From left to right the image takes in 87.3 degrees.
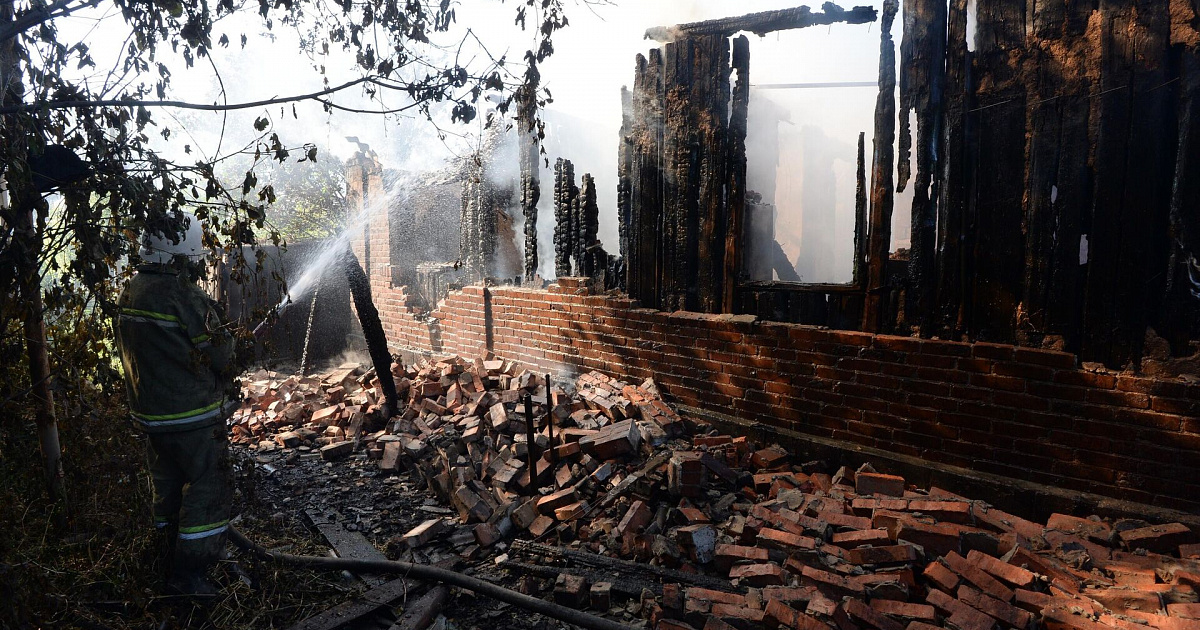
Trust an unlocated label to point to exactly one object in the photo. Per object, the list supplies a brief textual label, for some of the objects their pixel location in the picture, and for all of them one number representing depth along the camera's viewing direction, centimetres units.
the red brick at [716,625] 314
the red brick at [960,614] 303
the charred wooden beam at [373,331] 730
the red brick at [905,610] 311
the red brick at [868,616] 308
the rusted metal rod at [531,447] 479
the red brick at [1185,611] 293
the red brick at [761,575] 350
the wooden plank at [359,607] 342
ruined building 353
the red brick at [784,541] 369
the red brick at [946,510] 377
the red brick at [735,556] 368
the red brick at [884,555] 345
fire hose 330
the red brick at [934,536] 352
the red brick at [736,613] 323
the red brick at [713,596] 336
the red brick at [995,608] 303
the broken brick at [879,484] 419
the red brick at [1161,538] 341
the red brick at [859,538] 365
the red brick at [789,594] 329
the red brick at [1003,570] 322
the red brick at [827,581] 329
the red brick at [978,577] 318
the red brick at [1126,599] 304
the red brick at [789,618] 311
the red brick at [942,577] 327
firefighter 352
